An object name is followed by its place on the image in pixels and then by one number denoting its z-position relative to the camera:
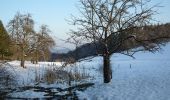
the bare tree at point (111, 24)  9.25
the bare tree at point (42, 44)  25.18
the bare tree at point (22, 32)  23.71
